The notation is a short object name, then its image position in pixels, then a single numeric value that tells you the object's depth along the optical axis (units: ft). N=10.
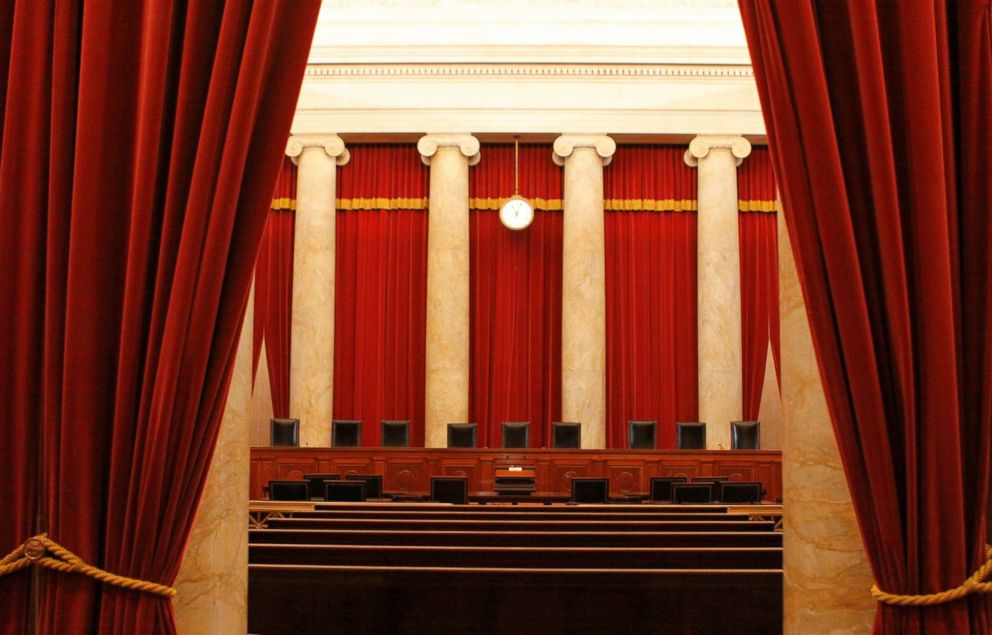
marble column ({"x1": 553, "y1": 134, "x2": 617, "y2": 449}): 39.81
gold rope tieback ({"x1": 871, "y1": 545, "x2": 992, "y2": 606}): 7.86
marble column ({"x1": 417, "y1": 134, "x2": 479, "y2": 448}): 39.86
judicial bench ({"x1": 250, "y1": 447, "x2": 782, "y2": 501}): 33.65
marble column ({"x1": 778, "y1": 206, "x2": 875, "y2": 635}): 8.68
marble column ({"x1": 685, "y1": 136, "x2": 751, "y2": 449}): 40.01
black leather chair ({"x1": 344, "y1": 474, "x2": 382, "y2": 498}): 28.53
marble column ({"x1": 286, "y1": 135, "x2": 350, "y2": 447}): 40.04
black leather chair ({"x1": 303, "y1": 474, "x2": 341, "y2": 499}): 28.94
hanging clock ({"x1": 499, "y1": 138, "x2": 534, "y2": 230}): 41.47
